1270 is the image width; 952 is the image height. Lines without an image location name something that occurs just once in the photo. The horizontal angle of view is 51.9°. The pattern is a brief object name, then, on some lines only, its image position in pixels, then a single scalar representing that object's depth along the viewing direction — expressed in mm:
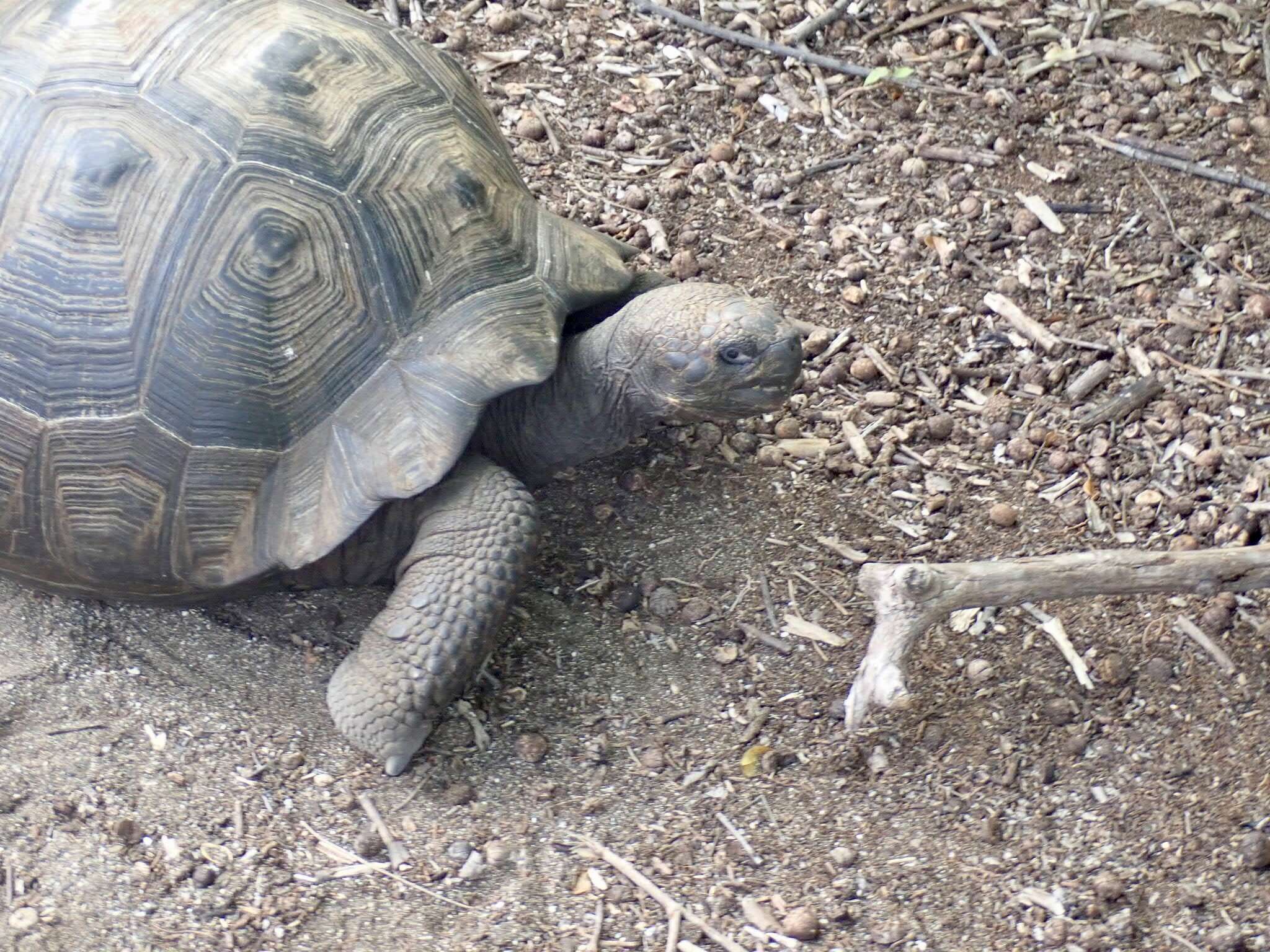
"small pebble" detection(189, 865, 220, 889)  2779
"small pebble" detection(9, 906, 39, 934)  2691
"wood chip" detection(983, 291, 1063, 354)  3928
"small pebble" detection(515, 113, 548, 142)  4488
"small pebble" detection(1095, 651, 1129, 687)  3129
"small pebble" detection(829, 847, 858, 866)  2836
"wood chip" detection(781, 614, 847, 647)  3264
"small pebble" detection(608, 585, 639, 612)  3330
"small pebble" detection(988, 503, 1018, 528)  3492
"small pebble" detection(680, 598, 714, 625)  3312
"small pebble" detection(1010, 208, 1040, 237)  4223
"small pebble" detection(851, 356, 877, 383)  3869
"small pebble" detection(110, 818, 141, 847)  2854
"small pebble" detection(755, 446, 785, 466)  3670
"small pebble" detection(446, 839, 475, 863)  2855
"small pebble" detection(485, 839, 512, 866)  2842
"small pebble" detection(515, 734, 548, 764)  3029
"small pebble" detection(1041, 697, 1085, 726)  3064
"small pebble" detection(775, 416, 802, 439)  3740
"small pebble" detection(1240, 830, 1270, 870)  2771
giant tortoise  2877
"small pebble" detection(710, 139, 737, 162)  4453
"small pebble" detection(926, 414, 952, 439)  3723
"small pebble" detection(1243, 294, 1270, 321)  3949
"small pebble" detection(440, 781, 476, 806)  2955
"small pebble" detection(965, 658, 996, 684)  3162
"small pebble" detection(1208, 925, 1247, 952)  2670
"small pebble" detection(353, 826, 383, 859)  2846
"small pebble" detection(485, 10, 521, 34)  4797
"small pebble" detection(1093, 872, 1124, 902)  2758
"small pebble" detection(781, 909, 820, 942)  2703
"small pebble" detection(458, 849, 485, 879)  2820
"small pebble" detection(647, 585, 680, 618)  3326
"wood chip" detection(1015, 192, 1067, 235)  4215
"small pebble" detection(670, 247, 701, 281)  4086
